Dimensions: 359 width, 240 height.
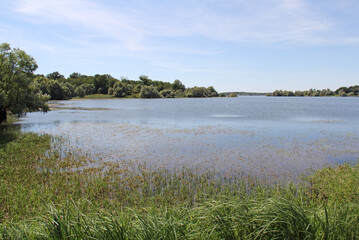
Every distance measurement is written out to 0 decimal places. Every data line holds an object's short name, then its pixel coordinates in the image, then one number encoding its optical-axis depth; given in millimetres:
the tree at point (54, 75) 194000
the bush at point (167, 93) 182125
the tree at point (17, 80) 26695
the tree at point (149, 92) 166625
